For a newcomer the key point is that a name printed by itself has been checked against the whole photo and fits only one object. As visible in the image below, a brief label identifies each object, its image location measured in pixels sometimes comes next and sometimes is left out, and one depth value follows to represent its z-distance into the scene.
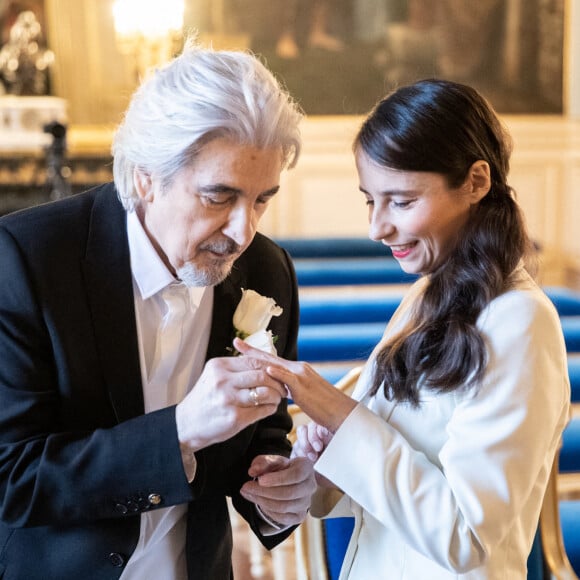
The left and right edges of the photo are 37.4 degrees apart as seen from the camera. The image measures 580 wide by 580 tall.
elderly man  1.58
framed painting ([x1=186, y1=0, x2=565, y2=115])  9.49
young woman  1.54
